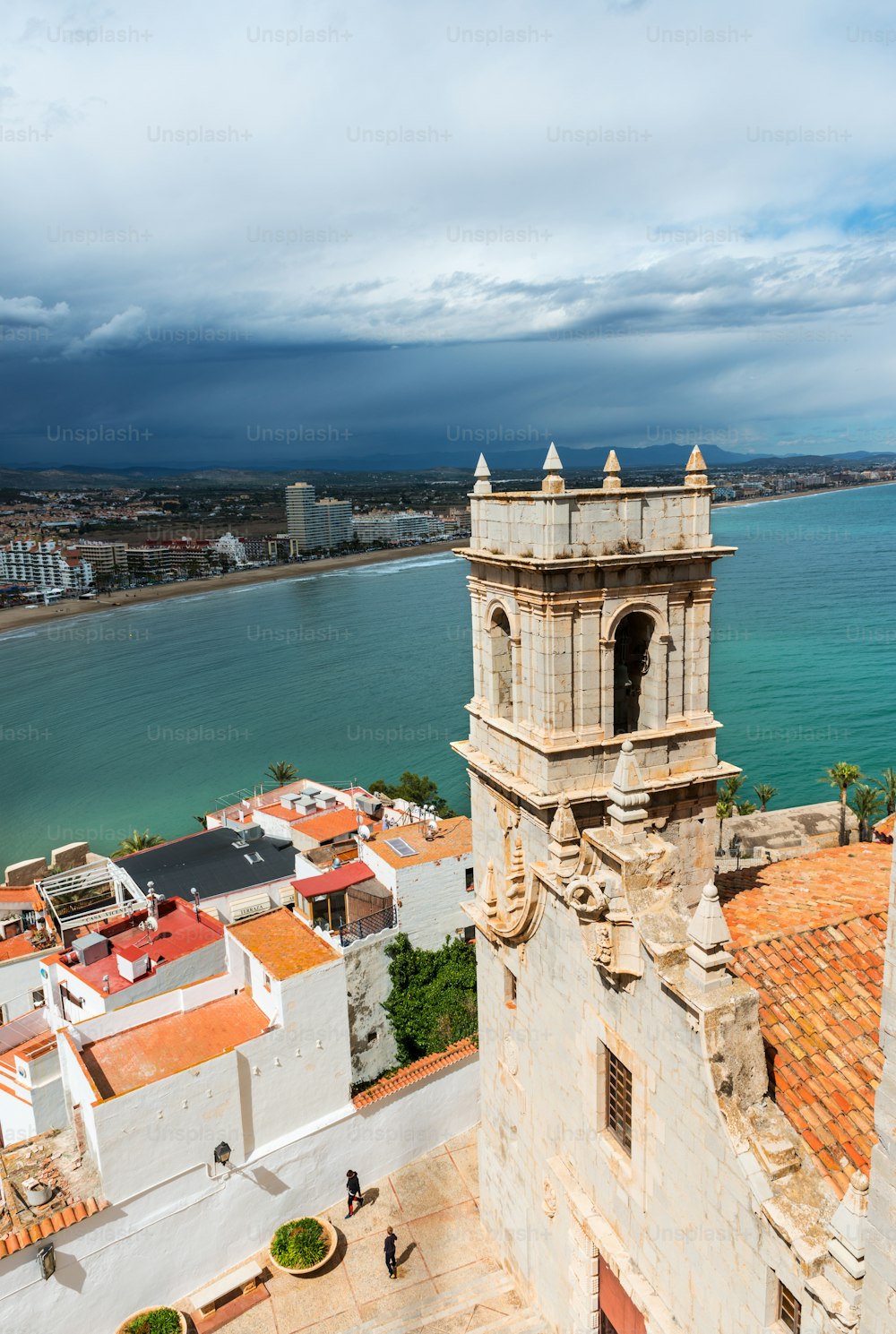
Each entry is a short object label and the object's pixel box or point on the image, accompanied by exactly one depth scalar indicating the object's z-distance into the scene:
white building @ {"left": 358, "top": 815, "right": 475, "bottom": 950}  29.59
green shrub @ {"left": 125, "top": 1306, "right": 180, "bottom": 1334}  18.48
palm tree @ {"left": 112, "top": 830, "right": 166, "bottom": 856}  50.81
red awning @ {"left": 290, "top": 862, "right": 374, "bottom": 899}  30.14
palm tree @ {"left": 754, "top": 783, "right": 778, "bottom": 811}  53.50
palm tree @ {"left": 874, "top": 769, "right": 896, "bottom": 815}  45.94
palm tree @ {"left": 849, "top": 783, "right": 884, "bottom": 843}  45.62
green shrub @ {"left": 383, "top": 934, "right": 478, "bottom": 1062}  28.78
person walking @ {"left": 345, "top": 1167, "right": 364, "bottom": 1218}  22.05
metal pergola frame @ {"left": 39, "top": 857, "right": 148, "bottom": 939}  32.69
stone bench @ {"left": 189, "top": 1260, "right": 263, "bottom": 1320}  19.64
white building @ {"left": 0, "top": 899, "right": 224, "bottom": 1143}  23.31
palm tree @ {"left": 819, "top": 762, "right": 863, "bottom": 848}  47.59
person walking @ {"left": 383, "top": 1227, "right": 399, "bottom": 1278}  19.92
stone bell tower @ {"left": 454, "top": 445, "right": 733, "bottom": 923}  14.84
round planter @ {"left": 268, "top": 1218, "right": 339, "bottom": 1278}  20.19
